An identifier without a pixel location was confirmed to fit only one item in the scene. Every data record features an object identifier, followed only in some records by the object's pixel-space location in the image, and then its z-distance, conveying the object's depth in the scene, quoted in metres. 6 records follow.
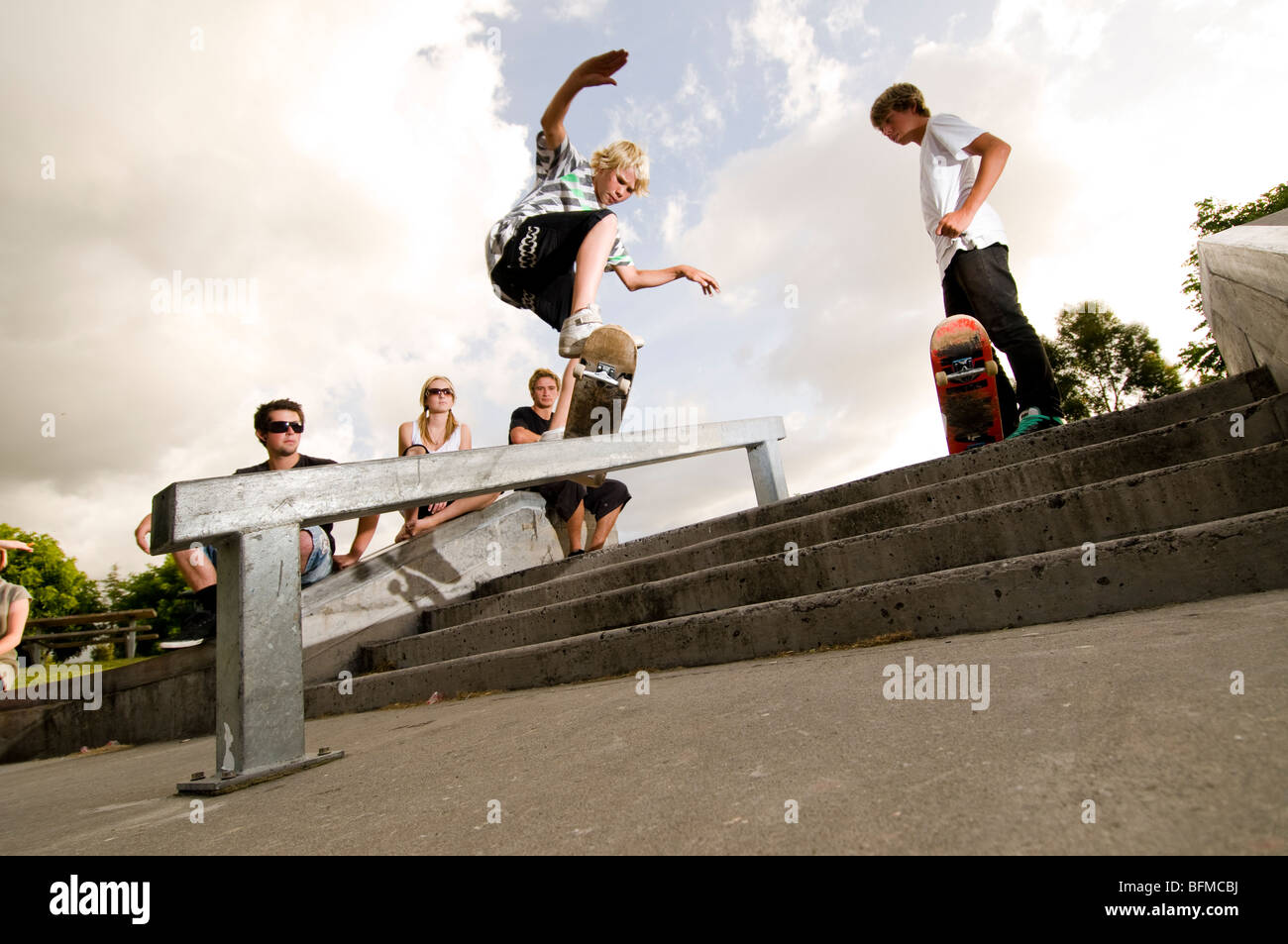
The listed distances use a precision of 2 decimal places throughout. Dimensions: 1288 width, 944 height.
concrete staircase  2.03
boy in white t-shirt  3.86
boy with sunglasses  4.20
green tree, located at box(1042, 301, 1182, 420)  25.39
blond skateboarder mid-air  3.43
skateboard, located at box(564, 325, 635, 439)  3.31
